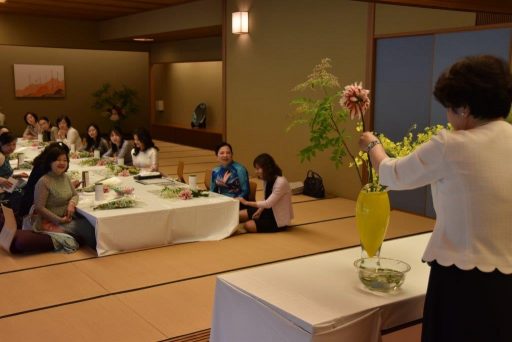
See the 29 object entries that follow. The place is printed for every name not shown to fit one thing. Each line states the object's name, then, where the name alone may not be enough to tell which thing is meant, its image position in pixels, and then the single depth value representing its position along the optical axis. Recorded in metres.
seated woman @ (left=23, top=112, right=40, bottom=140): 9.47
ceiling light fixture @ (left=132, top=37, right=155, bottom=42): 12.16
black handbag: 7.07
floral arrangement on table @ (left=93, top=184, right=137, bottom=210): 4.54
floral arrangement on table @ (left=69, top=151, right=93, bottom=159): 7.08
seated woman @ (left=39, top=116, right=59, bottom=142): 9.23
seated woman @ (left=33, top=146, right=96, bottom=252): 4.52
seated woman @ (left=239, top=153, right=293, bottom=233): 5.11
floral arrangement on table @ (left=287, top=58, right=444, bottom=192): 2.00
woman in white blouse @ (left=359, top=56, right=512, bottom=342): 1.56
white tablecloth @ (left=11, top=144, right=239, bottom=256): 4.44
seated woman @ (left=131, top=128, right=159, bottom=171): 6.44
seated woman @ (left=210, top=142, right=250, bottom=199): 5.43
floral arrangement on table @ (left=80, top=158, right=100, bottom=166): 6.51
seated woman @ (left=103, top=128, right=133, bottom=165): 7.09
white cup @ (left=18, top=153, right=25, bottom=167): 6.46
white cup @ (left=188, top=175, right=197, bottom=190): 5.21
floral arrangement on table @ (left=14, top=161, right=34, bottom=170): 6.21
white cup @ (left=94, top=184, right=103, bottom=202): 4.73
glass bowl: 1.94
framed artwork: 12.89
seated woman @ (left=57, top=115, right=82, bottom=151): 8.45
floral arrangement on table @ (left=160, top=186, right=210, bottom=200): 4.93
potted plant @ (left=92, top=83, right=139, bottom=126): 13.98
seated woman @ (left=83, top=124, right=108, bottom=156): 8.00
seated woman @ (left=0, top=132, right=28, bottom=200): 5.20
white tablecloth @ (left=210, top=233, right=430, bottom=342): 1.74
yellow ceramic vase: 2.16
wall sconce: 8.50
